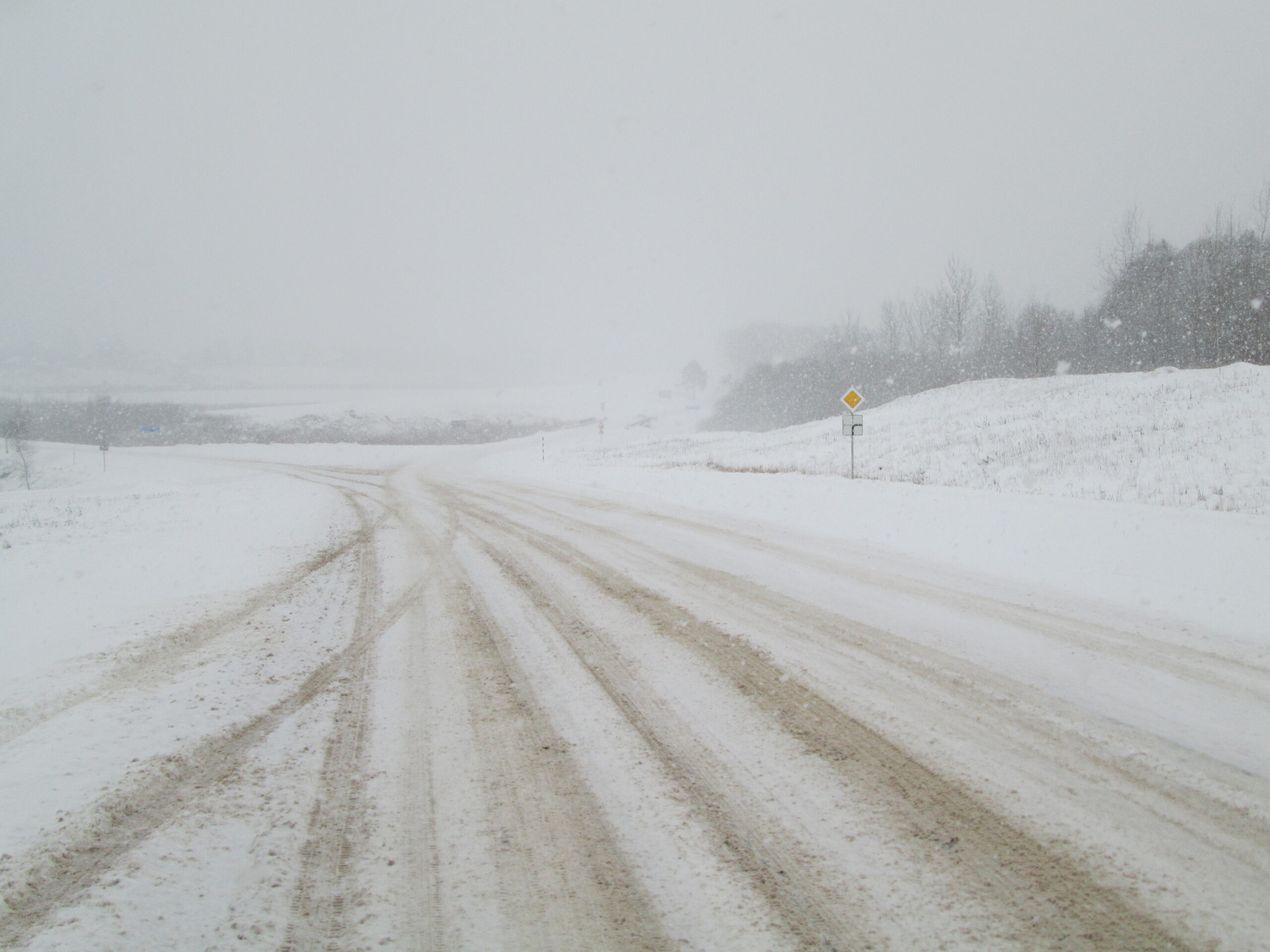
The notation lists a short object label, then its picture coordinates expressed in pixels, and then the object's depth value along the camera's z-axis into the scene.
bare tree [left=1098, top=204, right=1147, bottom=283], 50.53
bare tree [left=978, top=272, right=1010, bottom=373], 62.53
